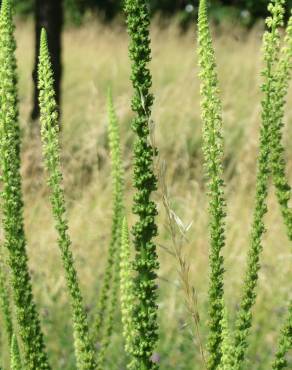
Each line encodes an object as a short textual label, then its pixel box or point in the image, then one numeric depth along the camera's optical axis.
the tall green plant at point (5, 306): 2.43
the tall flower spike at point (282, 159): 2.07
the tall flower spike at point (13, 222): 1.84
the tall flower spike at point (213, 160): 1.90
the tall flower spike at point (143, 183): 1.72
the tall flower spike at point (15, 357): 1.98
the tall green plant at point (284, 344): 2.07
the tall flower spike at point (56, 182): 1.88
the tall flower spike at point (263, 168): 2.04
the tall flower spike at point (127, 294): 2.06
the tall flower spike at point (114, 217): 2.60
